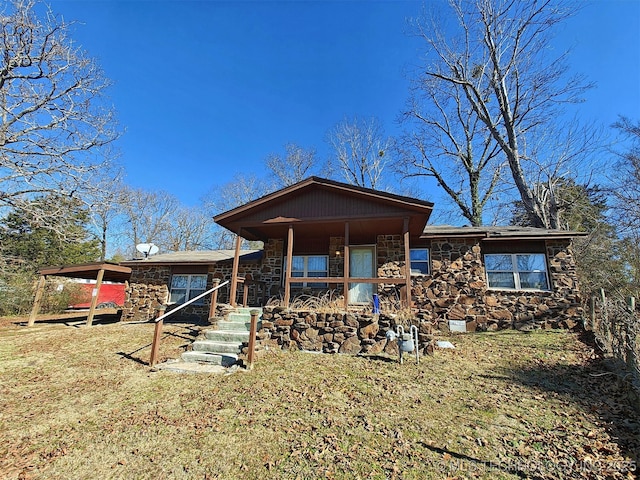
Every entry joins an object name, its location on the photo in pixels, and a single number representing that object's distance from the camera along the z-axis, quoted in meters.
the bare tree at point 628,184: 13.86
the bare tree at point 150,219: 26.58
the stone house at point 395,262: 8.32
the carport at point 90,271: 11.66
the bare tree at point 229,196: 25.62
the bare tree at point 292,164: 23.98
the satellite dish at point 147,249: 13.48
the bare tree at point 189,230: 28.05
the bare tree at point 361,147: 22.02
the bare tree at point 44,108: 9.46
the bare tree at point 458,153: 19.08
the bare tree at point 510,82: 14.71
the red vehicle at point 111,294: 21.71
